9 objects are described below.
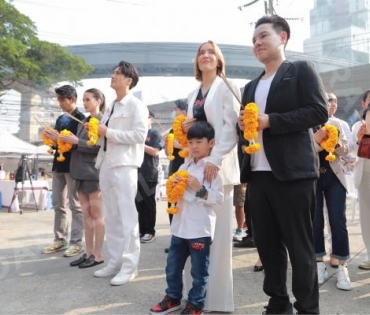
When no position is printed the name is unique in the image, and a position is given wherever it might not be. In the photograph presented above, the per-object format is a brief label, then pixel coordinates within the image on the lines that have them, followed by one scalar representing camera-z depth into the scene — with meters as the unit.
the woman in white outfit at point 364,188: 3.33
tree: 14.61
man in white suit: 3.24
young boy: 2.41
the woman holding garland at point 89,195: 3.70
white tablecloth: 9.57
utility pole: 15.79
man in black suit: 2.03
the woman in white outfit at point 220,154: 2.48
